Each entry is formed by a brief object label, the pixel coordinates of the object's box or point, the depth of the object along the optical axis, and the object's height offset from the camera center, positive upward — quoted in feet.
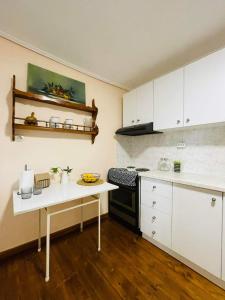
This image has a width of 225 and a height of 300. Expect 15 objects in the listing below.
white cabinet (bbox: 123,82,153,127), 7.15 +2.31
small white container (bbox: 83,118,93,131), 7.30 +1.31
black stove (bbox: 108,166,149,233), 6.68 -2.33
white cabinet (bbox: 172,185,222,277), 4.29 -2.37
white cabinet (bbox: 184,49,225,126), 4.84 +2.11
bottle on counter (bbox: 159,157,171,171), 7.48 -0.68
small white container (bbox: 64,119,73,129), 6.48 +1.15
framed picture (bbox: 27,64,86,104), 5.71 +2.73
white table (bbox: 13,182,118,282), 3.83 -1.42
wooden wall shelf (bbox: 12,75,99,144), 5.23 +1.85
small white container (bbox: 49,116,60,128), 6.02 +1.12
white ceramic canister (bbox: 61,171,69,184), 5.96 -1.10
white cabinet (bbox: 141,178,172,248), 5.57 -2.36
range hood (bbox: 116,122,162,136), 6.90 +1.04
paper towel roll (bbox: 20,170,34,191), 4.60 -0.94
